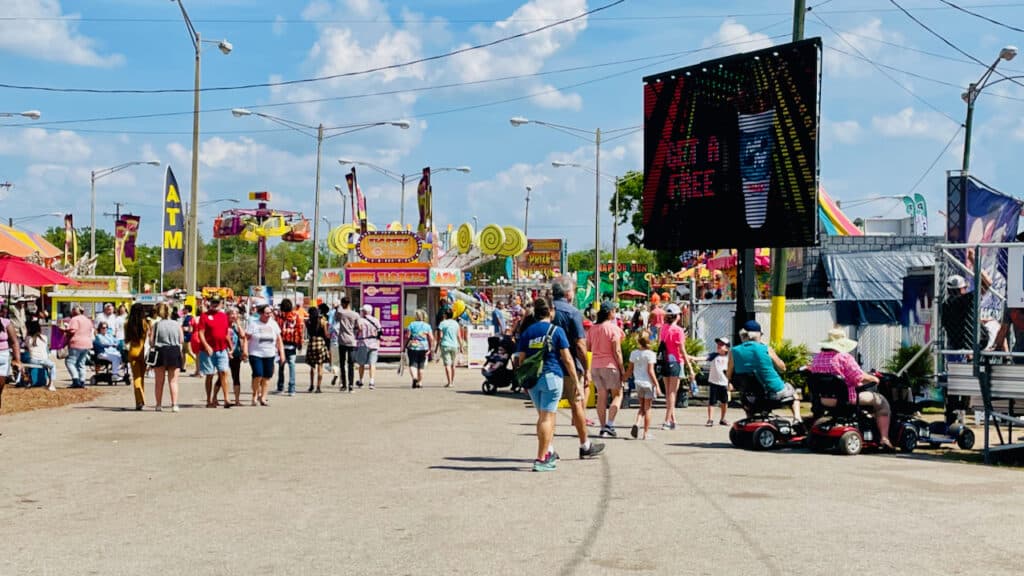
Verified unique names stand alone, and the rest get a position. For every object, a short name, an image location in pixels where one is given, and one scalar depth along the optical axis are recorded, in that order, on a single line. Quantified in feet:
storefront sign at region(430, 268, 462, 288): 113.29
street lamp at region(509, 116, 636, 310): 151.94
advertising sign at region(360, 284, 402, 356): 108.58
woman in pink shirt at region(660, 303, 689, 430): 52.80
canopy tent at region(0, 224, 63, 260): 71.97
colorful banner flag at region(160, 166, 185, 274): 94.89
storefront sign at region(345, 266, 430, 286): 109.60
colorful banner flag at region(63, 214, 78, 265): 233.14
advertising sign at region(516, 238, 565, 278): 302.45
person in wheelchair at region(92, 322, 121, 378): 81.61
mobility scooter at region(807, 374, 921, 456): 42.63
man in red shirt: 61.36
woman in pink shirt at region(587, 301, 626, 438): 47.03
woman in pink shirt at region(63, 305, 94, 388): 75.15
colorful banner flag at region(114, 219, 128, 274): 215.51
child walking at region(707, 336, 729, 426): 54.39
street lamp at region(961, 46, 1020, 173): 97.45
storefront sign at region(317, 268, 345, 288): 127.13
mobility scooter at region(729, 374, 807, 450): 44.29
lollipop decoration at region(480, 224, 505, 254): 167.02
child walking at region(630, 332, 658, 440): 48.03
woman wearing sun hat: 42.52
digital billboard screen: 62.90
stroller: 74.69
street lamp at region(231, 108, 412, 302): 132.02
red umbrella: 67.00
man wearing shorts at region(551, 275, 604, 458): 39.83
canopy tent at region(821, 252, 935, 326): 103.91
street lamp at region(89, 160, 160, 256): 221.58
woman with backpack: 37.19
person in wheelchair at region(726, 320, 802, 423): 45.16
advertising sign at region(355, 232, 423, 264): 112.68
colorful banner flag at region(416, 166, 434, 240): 153.28
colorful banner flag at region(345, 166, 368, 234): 153.99
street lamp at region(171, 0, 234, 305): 95.25
